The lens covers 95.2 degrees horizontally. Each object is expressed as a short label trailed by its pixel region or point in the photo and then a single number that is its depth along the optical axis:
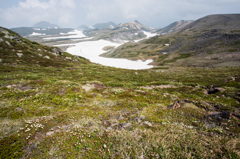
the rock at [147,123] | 10.88
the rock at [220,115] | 11.92
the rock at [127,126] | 10.69
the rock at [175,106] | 15.10
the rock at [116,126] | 10.89
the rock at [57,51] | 108.31
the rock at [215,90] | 30.50
